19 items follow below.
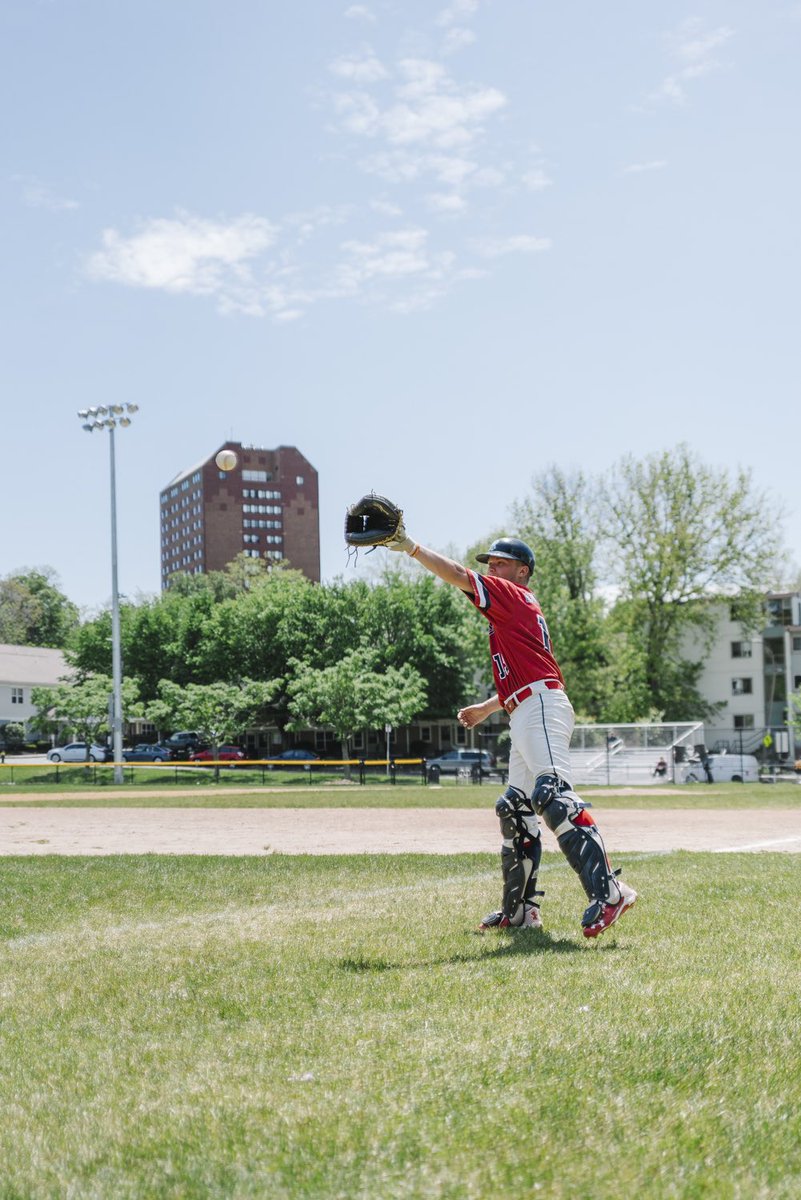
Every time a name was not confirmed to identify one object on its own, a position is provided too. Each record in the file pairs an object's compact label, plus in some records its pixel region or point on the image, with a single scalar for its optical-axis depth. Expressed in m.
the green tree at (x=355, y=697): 47.28
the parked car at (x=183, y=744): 61.94
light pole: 41.84
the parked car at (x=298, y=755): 57.64
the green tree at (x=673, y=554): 56.34
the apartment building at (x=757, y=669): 67.88
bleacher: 41.50
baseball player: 6.00
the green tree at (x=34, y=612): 107.25
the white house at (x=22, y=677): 83.01
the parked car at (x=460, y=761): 50.03
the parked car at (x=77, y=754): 56.84
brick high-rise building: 134.38
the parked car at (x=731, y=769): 44.16
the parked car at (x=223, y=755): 57.06
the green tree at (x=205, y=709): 47.50
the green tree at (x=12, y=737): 70.00
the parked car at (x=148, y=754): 58.62
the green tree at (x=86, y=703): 48.84
